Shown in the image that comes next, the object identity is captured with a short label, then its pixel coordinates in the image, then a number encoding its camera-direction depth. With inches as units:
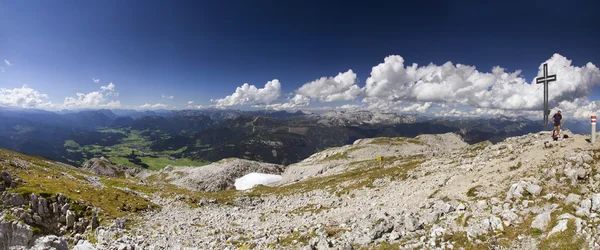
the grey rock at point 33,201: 899.4
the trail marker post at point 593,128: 788.0
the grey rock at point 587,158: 677.9
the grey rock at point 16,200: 887.1
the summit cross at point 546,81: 1278.3
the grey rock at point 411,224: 631.2
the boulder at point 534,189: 625.4
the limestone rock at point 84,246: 678.0
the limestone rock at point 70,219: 923.4
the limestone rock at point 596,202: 478.0
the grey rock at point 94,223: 931.3
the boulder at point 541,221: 493.8
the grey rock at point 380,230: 649.5
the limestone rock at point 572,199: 530.3
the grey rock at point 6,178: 959.6
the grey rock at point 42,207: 904.3
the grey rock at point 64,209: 946.7
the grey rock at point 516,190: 649.0
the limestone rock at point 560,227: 456.8
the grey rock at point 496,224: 532.2
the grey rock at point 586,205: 484.8
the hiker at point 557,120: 1045.6
